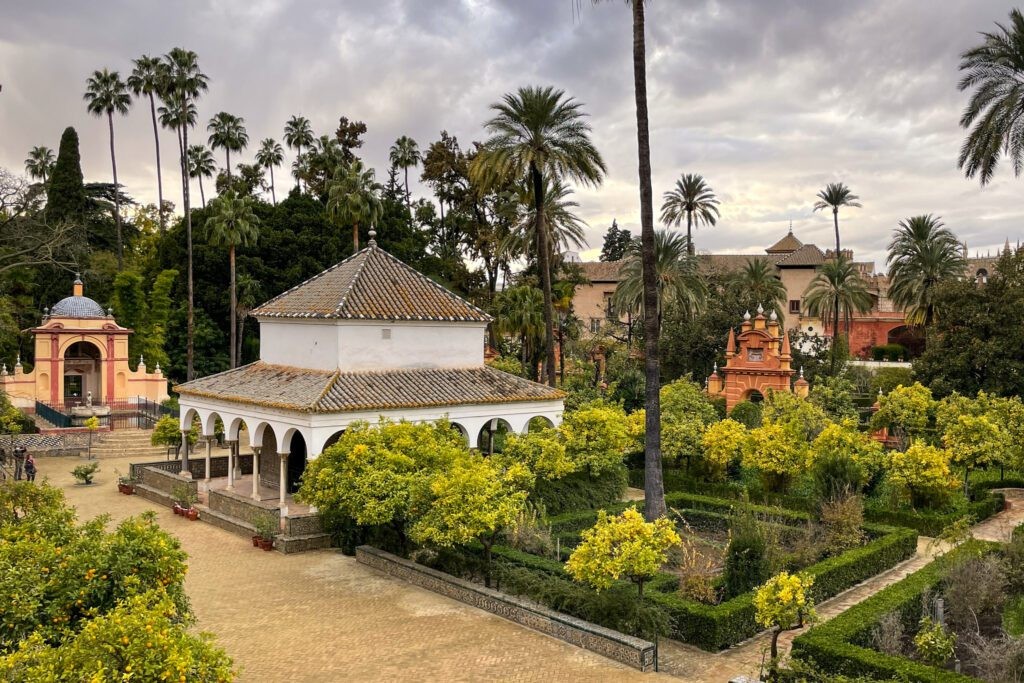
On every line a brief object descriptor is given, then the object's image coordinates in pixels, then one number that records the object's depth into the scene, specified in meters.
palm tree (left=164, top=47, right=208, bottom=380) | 49.26
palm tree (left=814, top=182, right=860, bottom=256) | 60.59
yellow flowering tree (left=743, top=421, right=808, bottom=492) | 23.16
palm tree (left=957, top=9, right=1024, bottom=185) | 27.92
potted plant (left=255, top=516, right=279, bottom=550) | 20.33
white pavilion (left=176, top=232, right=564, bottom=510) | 21.31
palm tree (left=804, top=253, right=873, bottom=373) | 51.28
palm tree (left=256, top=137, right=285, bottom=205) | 70.44
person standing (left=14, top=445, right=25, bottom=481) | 29.47
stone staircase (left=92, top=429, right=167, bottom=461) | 36.71
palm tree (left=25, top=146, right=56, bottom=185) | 68.19
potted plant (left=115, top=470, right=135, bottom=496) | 27.94
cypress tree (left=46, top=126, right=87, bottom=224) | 57.50
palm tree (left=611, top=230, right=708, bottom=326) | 42.97
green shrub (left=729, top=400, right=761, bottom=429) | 34.31
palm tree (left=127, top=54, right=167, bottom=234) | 49.84
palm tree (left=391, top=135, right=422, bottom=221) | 62.66
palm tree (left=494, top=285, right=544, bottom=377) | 38.12
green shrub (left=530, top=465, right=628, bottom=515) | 22.09
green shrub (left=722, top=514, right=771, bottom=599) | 14.77
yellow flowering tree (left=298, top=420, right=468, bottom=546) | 16.78
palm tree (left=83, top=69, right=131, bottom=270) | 55.53
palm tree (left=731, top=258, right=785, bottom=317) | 51.66
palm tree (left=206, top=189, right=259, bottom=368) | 44.75
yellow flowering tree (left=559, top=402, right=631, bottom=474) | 23.05
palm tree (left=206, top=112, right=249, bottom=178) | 59.91
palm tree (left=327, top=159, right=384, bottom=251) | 42.81
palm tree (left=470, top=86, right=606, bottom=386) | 28.27
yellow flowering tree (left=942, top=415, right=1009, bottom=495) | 22.98
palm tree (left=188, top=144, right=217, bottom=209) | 63.53
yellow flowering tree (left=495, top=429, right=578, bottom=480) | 21.09
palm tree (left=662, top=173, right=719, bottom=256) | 56.06
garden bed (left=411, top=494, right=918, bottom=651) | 13.54
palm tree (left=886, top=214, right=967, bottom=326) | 46.25
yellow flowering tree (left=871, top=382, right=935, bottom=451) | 28.75
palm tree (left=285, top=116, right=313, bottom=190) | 68.56
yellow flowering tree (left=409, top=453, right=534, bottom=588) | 15.24
